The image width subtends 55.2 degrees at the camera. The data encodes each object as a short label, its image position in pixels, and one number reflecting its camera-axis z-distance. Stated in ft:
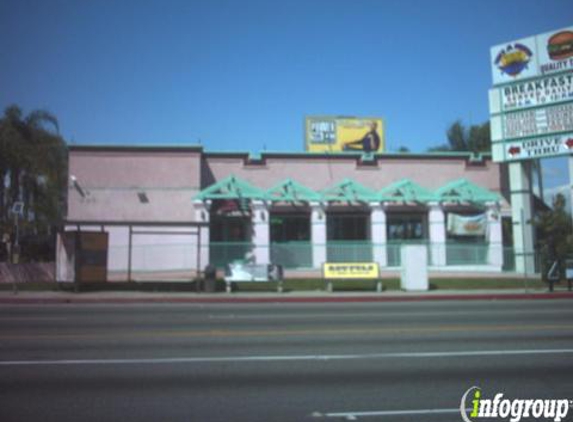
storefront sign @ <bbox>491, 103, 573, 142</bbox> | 92.38
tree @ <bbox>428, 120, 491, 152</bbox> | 200.44
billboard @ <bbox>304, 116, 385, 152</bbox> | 160.04
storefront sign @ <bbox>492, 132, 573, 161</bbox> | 92.43
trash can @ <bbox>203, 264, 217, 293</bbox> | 71.82
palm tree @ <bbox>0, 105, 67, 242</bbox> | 96.17
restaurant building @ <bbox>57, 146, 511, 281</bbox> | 92.79
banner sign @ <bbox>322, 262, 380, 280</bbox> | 75.61
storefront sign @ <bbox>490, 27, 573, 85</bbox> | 92.58
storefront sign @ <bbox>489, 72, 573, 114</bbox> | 92.38
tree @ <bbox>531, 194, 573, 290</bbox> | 84.00
